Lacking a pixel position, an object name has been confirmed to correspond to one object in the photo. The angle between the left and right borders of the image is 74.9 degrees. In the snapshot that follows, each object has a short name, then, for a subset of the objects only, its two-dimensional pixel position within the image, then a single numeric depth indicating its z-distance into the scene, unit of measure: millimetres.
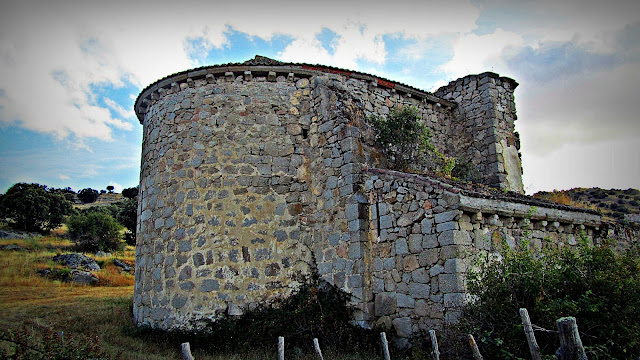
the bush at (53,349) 5160
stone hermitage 8195
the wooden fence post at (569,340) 4830
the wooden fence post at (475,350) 5547
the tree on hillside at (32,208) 32875
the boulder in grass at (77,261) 19703
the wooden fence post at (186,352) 5297
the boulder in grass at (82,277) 17281
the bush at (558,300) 5684
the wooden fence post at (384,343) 6695
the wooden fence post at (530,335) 5199
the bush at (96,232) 27088
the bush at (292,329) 8578
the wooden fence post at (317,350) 6922
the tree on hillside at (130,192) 52781
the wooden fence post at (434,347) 6162
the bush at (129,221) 31891
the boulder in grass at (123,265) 21620
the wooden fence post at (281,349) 6269
